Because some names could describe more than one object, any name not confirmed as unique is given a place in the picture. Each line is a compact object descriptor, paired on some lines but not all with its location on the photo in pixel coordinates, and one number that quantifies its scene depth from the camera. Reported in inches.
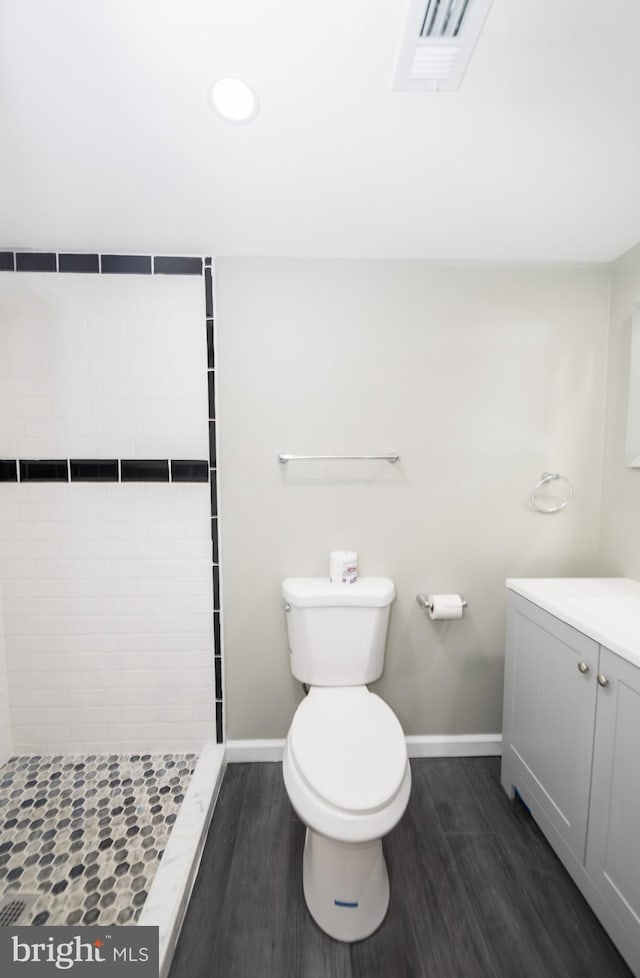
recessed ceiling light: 38.1
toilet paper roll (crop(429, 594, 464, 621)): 62.4
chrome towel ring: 65.6
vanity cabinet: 39.2
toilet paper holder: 63.2
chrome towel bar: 62.9
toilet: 39.8
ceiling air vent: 32.2
